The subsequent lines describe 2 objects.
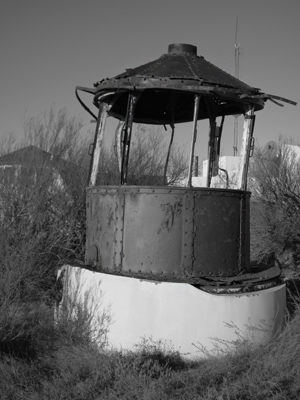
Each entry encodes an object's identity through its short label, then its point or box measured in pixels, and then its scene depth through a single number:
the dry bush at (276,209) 14.60
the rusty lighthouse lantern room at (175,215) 6.41
